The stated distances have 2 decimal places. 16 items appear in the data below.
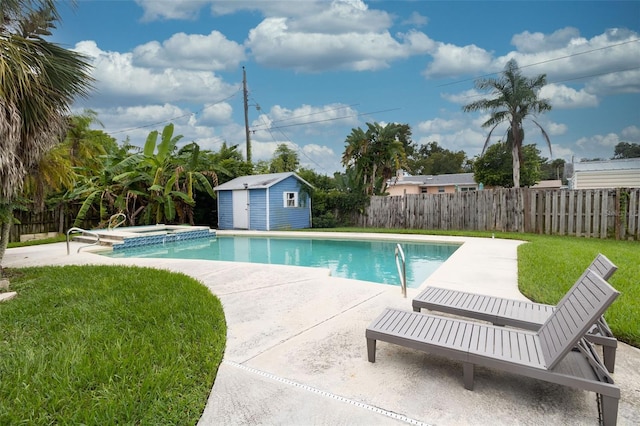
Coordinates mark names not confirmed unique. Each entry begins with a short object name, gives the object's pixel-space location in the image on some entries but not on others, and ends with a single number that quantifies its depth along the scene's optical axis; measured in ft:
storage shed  59.47
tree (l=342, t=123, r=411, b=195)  64.13
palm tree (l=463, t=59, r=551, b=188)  72.28
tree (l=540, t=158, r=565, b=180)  181.55
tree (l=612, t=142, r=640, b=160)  143.23
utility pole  85.72
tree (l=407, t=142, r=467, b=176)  164.45
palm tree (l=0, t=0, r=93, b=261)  16.58
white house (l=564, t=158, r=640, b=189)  63.62
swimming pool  29.37
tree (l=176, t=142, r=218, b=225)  55.49
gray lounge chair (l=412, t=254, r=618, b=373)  9.35
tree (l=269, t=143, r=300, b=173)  111.04
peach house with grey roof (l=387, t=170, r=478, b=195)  116.58
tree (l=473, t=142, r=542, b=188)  94.02
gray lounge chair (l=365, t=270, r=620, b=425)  7.34
